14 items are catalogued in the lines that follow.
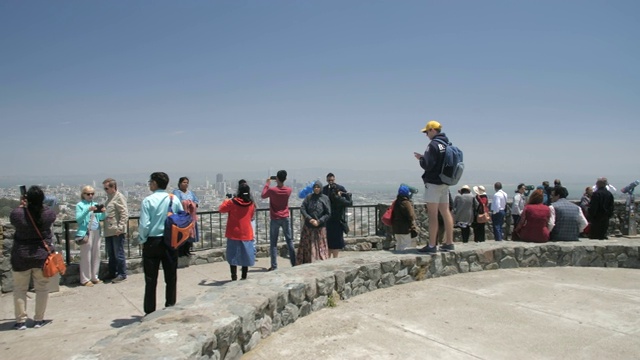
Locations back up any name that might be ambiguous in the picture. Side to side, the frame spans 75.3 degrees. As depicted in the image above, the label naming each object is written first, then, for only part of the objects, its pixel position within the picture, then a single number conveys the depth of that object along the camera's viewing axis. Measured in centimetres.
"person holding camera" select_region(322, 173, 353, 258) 784
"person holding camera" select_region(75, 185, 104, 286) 697
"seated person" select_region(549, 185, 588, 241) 757
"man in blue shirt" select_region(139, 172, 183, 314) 487
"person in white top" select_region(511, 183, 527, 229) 1187
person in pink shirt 752
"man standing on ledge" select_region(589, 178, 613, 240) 903
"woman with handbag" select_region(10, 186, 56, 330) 487
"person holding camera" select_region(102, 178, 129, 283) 730
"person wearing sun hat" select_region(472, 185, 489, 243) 998
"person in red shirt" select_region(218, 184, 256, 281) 681
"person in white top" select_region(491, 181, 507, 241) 1092
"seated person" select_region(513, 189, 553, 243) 745
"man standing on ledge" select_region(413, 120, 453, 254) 560
